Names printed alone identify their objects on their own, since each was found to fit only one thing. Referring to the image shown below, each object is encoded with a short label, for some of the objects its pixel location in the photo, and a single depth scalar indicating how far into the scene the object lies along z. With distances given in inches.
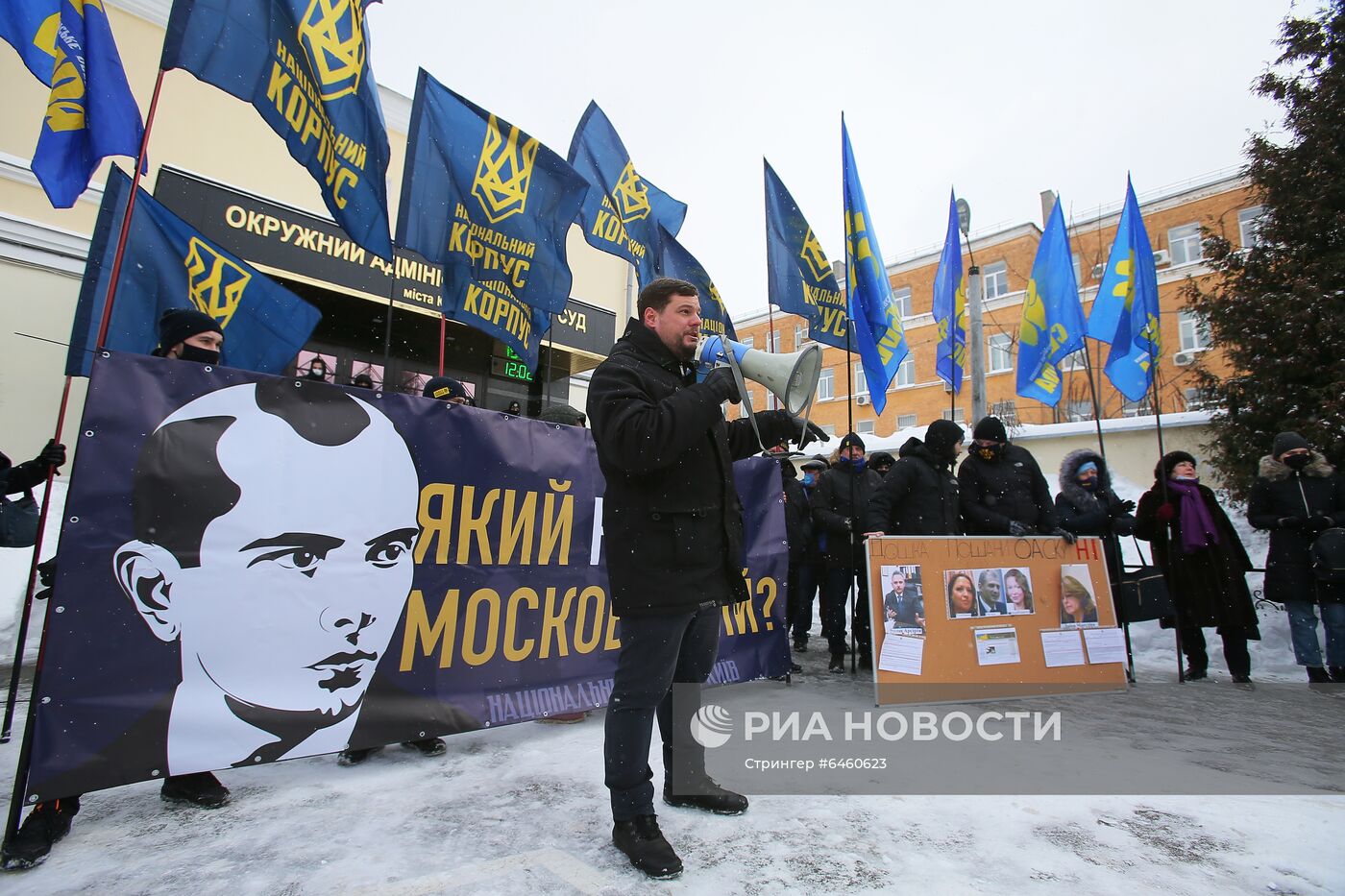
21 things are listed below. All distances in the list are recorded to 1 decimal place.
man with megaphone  82.5
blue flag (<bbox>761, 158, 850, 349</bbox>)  243.1
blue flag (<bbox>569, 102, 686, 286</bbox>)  246.8
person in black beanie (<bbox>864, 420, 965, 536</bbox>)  193.3
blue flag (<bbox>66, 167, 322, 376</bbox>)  154.7
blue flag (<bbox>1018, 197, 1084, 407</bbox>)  303.9
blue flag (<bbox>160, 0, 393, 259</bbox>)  122.7
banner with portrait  90.0
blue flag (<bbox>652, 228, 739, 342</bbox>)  273.3
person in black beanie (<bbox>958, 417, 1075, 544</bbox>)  195.5
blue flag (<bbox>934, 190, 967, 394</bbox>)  292.0
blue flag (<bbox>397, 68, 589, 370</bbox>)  181.8
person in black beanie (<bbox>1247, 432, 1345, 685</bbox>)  199.8
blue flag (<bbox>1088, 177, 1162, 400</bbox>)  257.1
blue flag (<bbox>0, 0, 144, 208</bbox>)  105.5
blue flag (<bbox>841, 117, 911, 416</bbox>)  238.4
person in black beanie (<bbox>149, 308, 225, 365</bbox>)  110.3
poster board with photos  164.1
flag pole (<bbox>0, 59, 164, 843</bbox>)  80.0
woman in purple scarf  207.3
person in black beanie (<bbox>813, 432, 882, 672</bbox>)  211.8
